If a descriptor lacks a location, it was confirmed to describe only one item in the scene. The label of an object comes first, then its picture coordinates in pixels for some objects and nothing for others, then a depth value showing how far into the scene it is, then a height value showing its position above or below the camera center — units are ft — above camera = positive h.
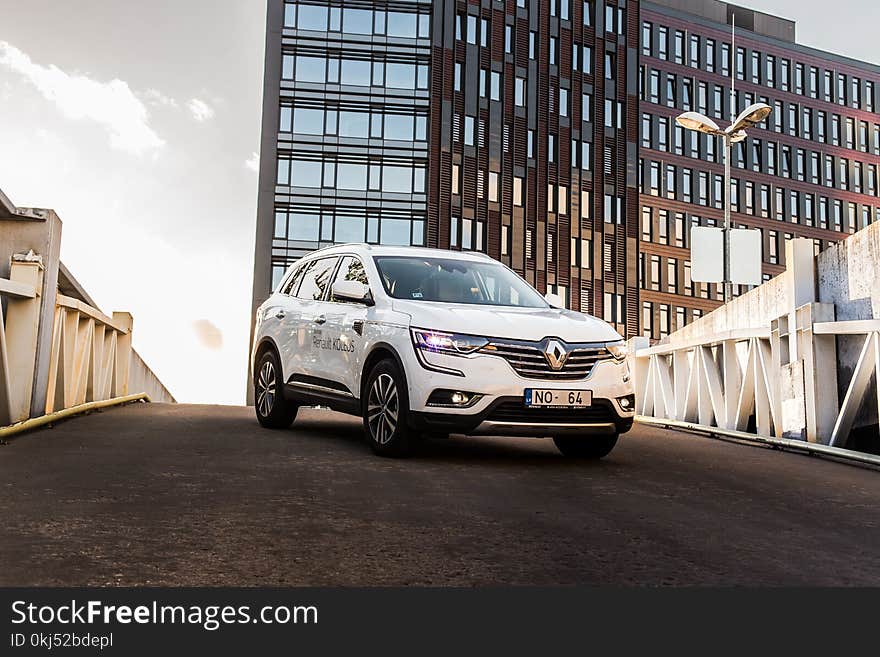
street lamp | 63.10 +19.19
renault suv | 24.12 +1.14
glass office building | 189.26 +53.07
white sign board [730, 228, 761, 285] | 62.90 +9.84
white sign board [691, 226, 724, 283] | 63.00 +9.82
